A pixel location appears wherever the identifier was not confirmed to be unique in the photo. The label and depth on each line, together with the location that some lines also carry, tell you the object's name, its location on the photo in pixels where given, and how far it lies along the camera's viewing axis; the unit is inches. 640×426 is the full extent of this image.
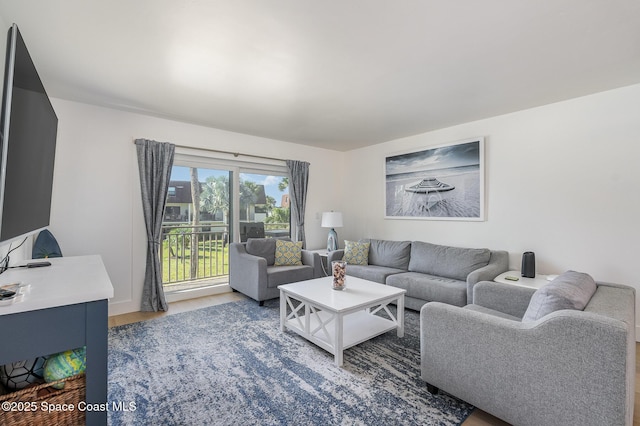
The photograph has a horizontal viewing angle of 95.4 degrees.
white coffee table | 92.4
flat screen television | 44.2
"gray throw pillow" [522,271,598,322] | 60.2
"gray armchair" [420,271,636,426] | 49.5
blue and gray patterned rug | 67.7
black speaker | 118.2
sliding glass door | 158.7
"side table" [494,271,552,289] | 108.5
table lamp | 189.8
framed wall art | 147.5
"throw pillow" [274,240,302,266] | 165.0
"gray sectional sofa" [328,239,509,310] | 123.4
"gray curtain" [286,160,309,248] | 193.3
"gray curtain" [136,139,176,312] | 137.4
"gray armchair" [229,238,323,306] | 143.4
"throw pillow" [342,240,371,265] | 173.0
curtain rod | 151.1
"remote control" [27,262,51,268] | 69.2
